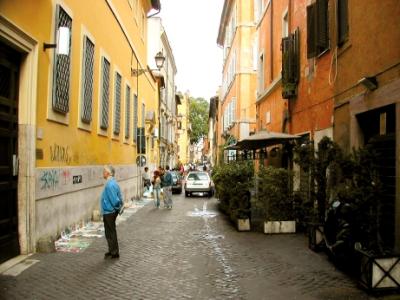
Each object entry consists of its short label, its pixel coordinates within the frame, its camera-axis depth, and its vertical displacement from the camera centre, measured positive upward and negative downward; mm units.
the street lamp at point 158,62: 22375 +4374
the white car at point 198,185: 29625 -1095
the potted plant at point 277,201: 12594 -842
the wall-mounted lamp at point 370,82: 9133 +1460
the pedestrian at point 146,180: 27203 -771
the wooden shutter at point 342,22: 11234 +3127
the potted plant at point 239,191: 13250 -667
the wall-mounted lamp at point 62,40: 10062 +2375
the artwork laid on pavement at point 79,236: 10286 -1590
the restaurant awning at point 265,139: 14431 +748
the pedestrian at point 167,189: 21016 -946
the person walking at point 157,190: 21141 -1004
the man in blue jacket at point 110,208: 9289 -766
